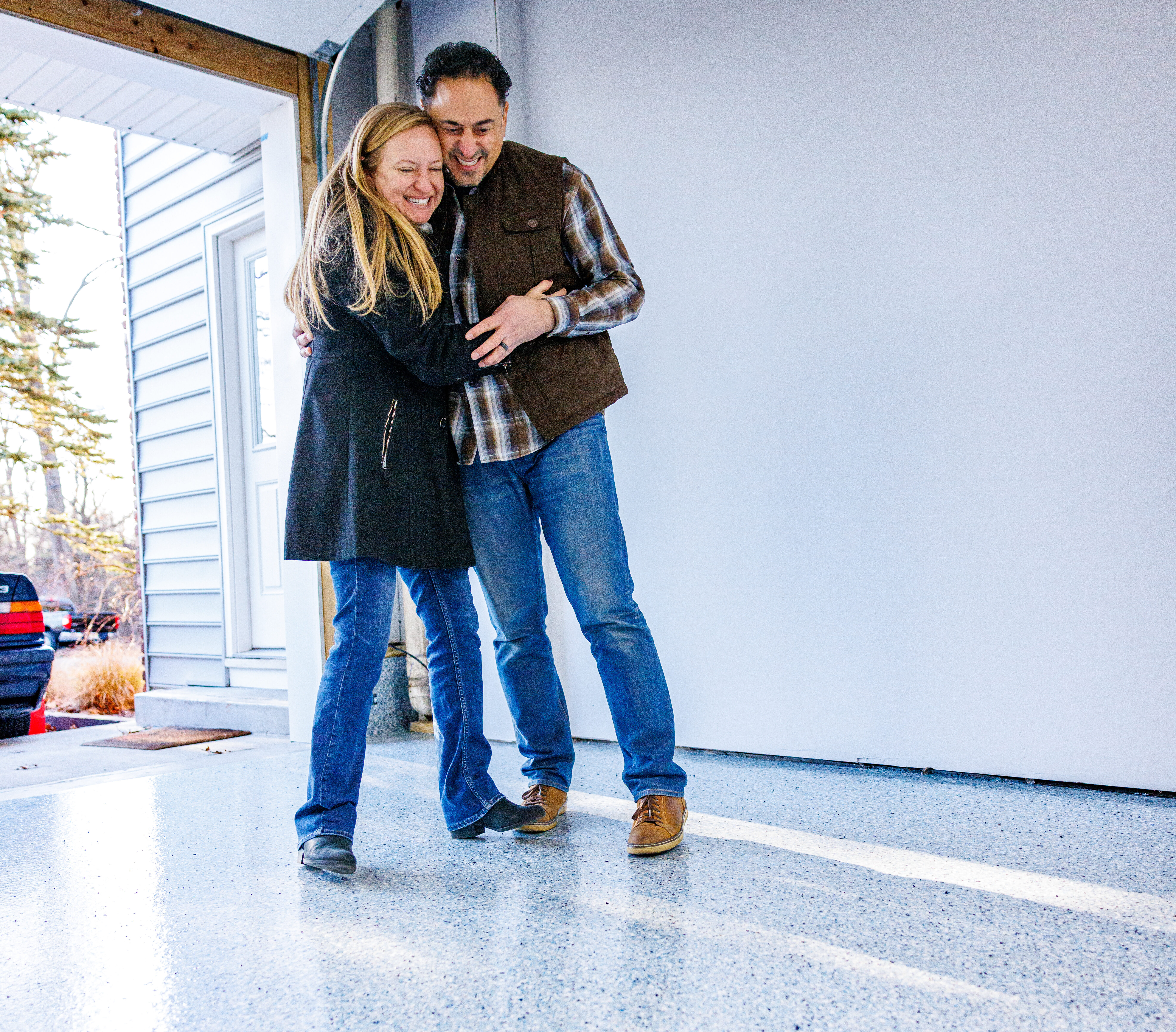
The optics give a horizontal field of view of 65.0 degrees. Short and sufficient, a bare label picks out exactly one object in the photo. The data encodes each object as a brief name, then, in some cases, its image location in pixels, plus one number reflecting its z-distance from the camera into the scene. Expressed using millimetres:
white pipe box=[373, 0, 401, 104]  3043
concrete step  3557
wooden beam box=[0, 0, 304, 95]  2627
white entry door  4090
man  1699
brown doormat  3564
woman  1596
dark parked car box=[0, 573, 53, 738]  4359
